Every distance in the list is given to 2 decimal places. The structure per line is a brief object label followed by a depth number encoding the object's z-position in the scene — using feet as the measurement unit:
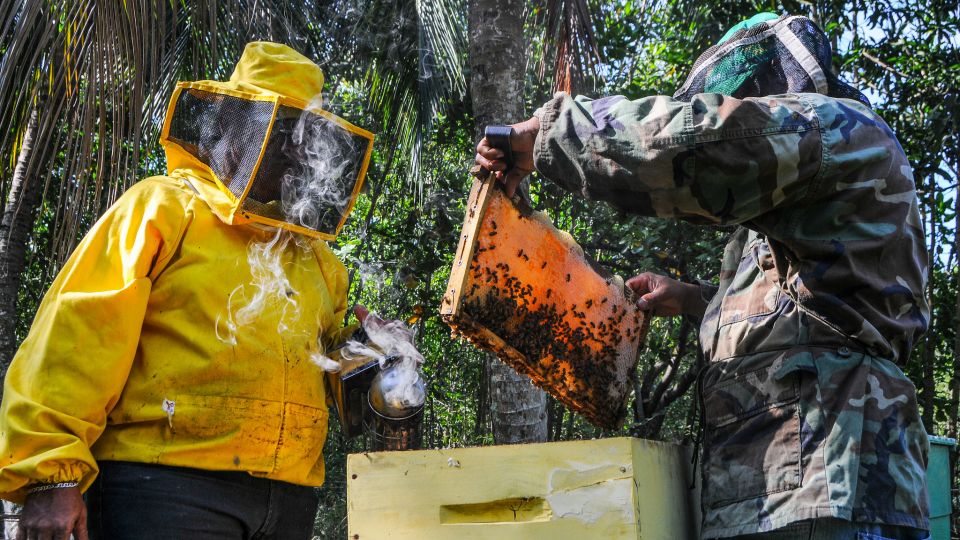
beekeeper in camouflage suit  5.44
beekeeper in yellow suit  6.56
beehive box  5.40
